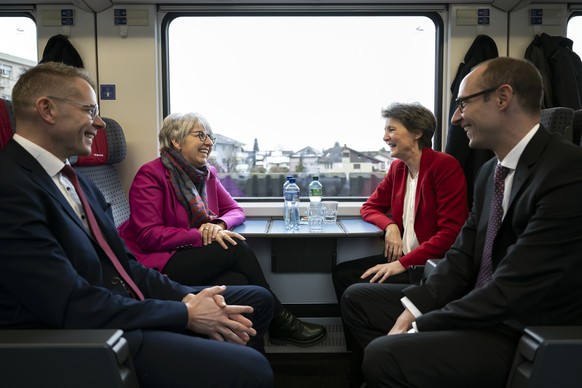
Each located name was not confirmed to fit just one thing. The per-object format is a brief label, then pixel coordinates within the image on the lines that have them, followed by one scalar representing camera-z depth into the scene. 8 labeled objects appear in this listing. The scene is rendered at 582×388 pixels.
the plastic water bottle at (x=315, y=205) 2.88
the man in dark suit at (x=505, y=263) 1.37
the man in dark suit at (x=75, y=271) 1.28
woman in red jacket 2.38
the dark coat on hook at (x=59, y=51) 3.08
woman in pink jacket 2.40
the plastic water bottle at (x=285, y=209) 2.98
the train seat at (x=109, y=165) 2.70
